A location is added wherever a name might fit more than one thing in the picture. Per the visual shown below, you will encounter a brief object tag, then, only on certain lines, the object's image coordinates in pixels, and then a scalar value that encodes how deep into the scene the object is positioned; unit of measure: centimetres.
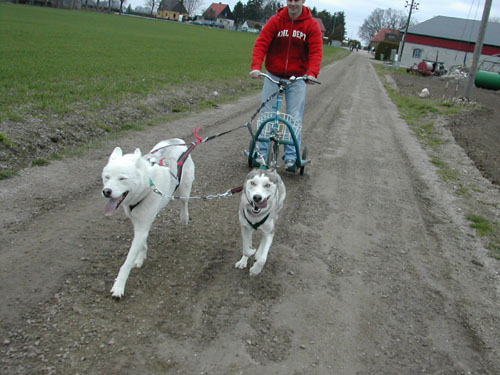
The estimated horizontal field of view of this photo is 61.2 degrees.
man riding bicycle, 700
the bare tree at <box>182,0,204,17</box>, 15438
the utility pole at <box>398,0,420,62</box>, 6329
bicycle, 680
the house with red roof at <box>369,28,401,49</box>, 12588
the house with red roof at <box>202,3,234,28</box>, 14325
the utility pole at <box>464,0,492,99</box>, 2238
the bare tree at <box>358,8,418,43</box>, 14375
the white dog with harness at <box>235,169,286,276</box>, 407
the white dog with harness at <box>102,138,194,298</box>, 354
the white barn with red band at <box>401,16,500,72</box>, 6462
